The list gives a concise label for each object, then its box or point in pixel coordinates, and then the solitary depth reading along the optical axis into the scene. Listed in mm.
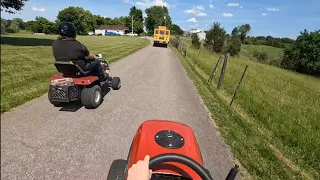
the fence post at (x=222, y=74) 6540
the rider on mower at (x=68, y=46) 3494
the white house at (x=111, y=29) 73933
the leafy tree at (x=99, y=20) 81478
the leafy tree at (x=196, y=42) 28203
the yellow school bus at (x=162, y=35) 23857
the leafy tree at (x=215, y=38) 27813
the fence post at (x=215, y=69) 7571
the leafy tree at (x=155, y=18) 73915
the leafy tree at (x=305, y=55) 34876
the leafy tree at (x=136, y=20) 70848
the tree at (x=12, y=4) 12925
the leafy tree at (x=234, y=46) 31229
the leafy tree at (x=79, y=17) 59991
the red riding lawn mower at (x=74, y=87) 3502
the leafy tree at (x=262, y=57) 37983
